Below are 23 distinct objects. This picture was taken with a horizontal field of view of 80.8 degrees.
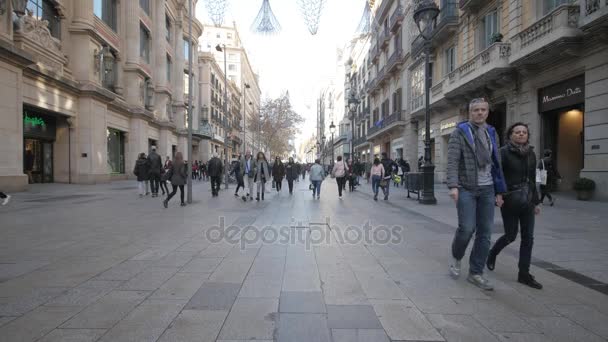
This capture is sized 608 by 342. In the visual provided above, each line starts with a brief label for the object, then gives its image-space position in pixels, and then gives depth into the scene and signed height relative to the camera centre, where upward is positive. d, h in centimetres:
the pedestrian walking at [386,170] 1314 -22
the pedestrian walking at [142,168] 1366 -10
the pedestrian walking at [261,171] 1299 -20
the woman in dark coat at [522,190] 362 -24
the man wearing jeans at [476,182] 357 -16
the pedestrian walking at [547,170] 1034 -12
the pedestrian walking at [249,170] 1288 -16
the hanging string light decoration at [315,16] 528 +226
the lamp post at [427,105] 1108 +203
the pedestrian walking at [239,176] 1375 -41
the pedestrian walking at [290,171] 1662 -30
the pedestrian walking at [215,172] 1445 -27
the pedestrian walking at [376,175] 1337 -35
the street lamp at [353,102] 2325 +420
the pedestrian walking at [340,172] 1437 -26
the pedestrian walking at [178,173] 1055 -23
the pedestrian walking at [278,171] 1628 -25
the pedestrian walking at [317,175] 1404 -38
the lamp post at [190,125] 1162 +135
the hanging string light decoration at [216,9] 603 +268
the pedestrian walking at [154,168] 1327 -10
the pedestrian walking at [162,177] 1373 -47
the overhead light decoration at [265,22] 556 +227
